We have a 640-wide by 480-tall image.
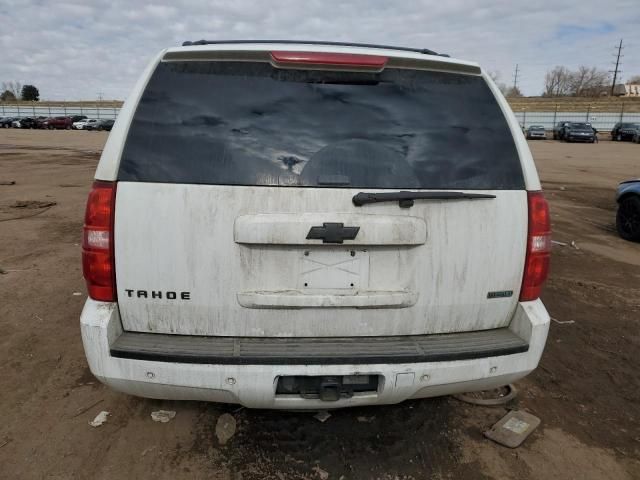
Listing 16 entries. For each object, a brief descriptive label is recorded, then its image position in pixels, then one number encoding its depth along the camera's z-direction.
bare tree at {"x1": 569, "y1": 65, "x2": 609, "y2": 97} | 101.07
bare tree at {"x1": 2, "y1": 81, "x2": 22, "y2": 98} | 112.02
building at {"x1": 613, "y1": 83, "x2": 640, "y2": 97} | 95.38
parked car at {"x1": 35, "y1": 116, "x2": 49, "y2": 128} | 58.81
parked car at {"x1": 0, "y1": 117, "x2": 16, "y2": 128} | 62.12
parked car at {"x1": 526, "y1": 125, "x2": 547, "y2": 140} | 45.66
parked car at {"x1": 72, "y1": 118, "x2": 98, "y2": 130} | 57.94
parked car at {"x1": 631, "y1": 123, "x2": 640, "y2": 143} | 39.53
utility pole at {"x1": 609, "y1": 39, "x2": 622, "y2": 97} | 94.97
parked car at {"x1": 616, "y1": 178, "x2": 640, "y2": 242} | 7.86
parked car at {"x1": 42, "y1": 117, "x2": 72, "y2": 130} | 58.12
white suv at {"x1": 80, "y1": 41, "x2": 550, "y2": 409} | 2.08
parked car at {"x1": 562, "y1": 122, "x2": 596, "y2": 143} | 40.34
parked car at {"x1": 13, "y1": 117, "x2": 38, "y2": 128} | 59.59
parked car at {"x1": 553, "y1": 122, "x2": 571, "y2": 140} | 43.72
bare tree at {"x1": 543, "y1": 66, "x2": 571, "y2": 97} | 108.00
